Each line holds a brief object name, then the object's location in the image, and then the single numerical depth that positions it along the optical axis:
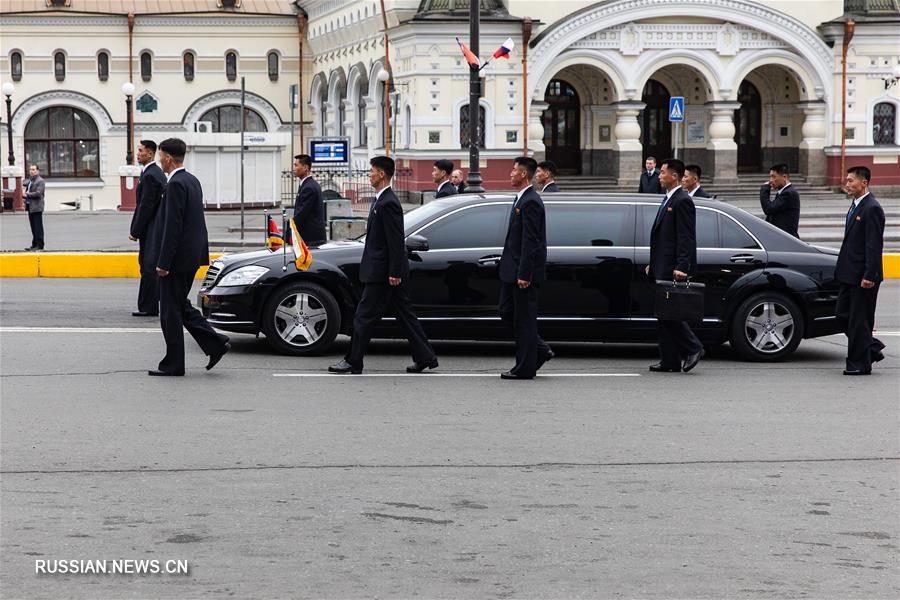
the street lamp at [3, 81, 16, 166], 46.21
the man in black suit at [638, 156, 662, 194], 20.55
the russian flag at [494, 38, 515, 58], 29.10
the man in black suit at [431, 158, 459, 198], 17.11
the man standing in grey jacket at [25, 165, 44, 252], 25.06
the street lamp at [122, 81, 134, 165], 44.70
